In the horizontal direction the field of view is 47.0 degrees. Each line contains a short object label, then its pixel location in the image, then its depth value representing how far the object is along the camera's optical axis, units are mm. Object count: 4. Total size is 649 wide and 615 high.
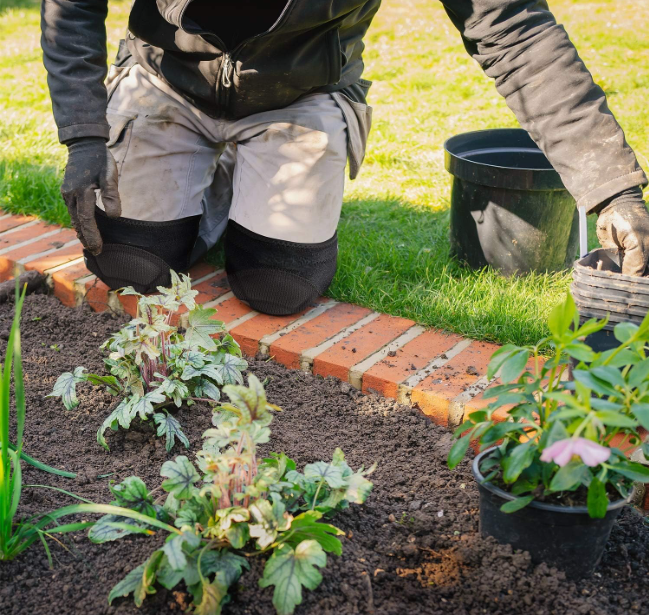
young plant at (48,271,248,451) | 1864
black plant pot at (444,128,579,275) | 2618
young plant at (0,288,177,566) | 1357
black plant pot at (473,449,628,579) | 1431
